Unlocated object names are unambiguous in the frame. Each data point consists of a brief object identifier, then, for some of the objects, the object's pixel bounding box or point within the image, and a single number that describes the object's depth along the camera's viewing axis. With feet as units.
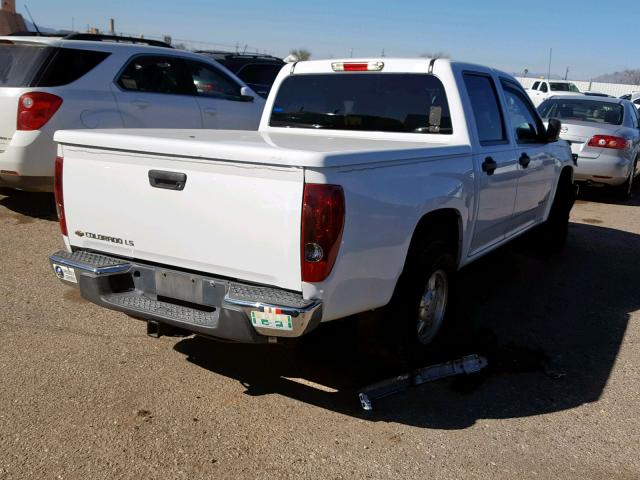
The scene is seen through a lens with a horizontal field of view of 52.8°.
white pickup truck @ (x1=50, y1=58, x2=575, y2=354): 9.86
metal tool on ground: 12.32
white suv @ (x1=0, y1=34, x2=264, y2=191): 20.70
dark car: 48.55
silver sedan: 33.63
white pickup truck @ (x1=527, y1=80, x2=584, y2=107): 101.04
